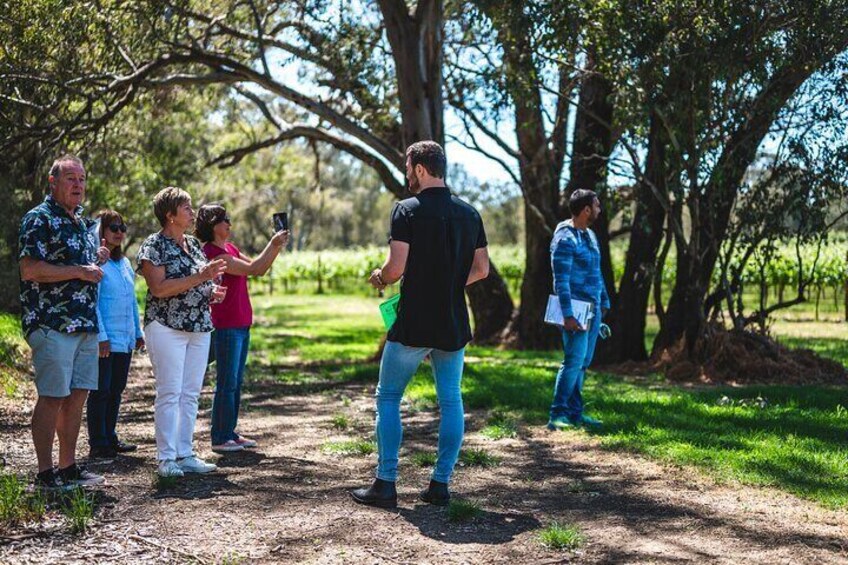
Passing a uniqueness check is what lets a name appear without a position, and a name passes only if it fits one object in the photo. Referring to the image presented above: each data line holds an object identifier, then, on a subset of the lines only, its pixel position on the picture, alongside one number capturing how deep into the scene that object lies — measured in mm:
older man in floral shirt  5816
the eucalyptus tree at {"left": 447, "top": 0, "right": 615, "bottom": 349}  11734
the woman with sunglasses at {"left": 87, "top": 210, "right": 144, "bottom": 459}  7336
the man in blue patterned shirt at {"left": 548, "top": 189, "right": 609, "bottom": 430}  8172
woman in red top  7215
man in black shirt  5578
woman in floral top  6375
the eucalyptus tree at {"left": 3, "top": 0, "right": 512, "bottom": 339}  12869
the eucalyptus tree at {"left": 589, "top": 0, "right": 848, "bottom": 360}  10977
